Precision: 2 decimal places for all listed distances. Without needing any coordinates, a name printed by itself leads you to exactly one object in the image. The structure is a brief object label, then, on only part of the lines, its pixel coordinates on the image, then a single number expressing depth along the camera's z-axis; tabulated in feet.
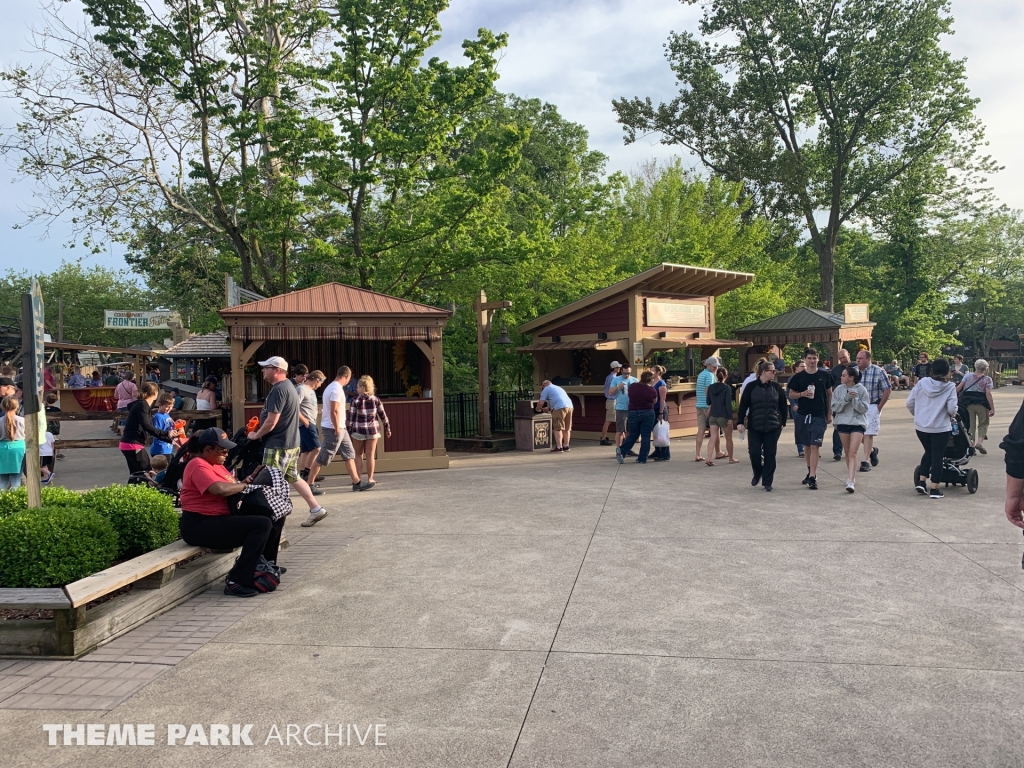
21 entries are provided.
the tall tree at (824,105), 99.40
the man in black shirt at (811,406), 32.65
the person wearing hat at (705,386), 43.37
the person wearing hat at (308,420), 31.68
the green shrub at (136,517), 19.76
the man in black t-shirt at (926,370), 29.91
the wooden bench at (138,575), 14.92
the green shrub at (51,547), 15.81
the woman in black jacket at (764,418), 32.50
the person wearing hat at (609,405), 49.65
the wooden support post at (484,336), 51.67
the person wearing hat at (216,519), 18.72
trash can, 51.44
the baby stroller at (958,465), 30.45
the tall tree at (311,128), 52.44
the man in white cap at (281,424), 25.23
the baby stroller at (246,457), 24.07
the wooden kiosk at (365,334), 41.06
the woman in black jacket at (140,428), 31.24
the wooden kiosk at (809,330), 73.97
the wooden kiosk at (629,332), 54.95
